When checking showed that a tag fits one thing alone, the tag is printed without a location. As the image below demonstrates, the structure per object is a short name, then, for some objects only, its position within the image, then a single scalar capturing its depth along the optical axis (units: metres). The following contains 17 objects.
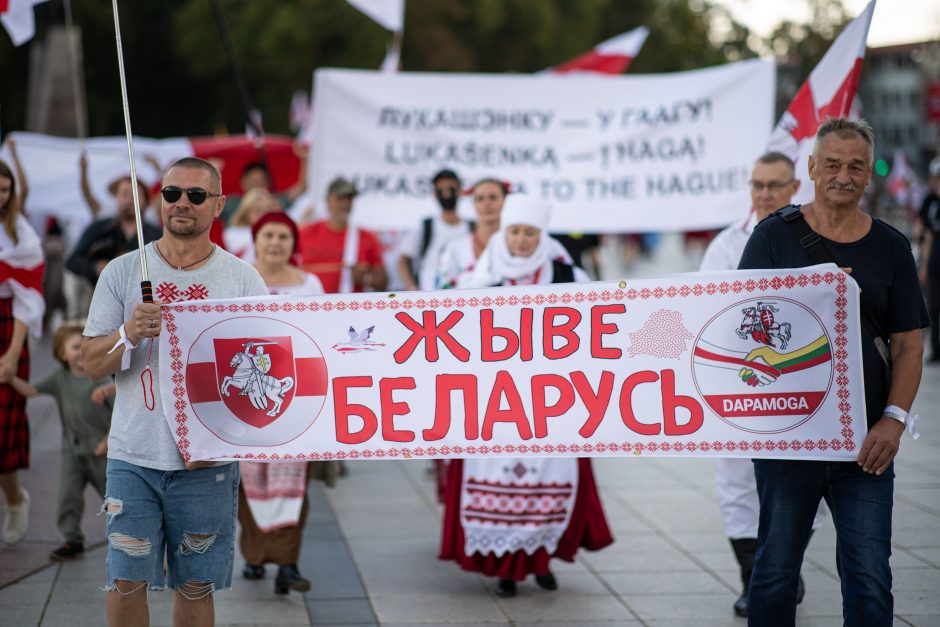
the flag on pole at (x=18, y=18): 7.24
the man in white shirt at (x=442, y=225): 9.00
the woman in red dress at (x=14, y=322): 6.46
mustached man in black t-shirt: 4.04
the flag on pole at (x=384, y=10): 10.23
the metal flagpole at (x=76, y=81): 7.51
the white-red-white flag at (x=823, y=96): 6.03
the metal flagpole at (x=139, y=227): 4.05
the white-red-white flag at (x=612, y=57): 12.38
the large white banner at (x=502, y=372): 4.29
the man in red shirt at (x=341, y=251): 8.92
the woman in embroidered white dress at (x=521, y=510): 6.01
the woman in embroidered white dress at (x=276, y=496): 6.04
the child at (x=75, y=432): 6.49
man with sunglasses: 4.13
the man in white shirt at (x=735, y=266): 5.59
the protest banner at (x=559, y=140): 9.23
